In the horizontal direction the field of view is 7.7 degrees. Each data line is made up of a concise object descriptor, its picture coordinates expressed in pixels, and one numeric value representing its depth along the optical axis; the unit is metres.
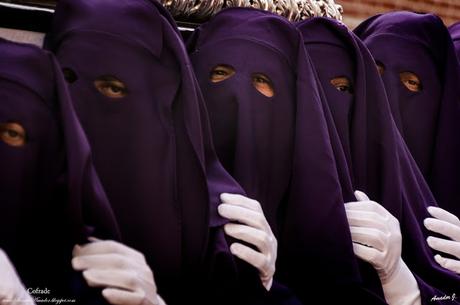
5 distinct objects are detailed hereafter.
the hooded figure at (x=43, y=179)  4.25
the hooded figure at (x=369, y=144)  4.52
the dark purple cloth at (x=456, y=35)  4.77
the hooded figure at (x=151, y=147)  4.35
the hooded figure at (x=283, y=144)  4.45
